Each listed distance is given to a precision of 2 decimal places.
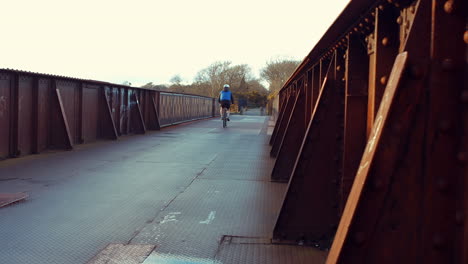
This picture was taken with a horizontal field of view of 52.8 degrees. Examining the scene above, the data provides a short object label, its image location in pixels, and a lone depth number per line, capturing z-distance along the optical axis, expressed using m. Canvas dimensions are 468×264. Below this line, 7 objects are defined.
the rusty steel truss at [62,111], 9.42
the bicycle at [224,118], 22.54
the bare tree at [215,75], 74.31
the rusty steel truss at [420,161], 1.82
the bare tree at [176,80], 79.03
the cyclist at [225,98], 21.69
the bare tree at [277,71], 67.18
